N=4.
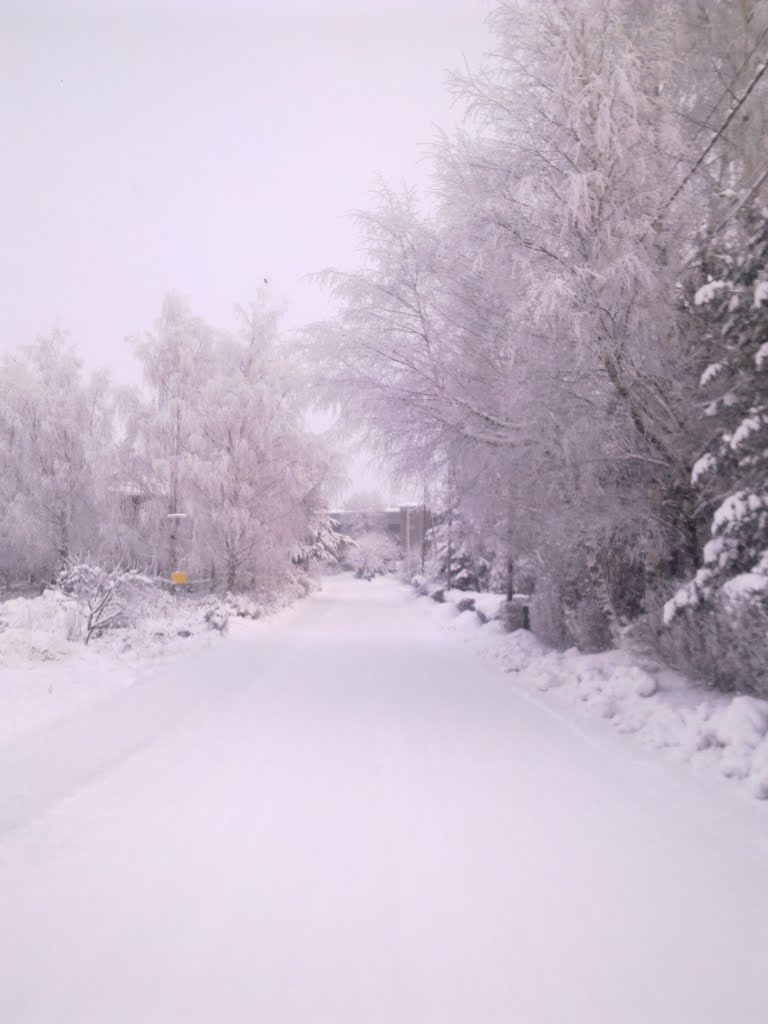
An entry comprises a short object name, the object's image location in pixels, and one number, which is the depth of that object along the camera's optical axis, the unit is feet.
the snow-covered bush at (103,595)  38.55
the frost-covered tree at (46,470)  78.28
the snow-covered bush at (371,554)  218.18
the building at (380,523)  208.85
